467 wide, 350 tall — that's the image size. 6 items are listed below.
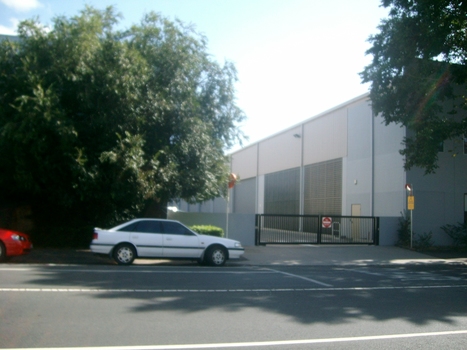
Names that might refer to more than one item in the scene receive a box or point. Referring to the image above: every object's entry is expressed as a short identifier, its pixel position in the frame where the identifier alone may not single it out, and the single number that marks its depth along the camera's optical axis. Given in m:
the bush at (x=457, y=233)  25.45
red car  14.75
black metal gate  24.22
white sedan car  15.49
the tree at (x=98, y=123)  17.12
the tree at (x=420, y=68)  20.42
